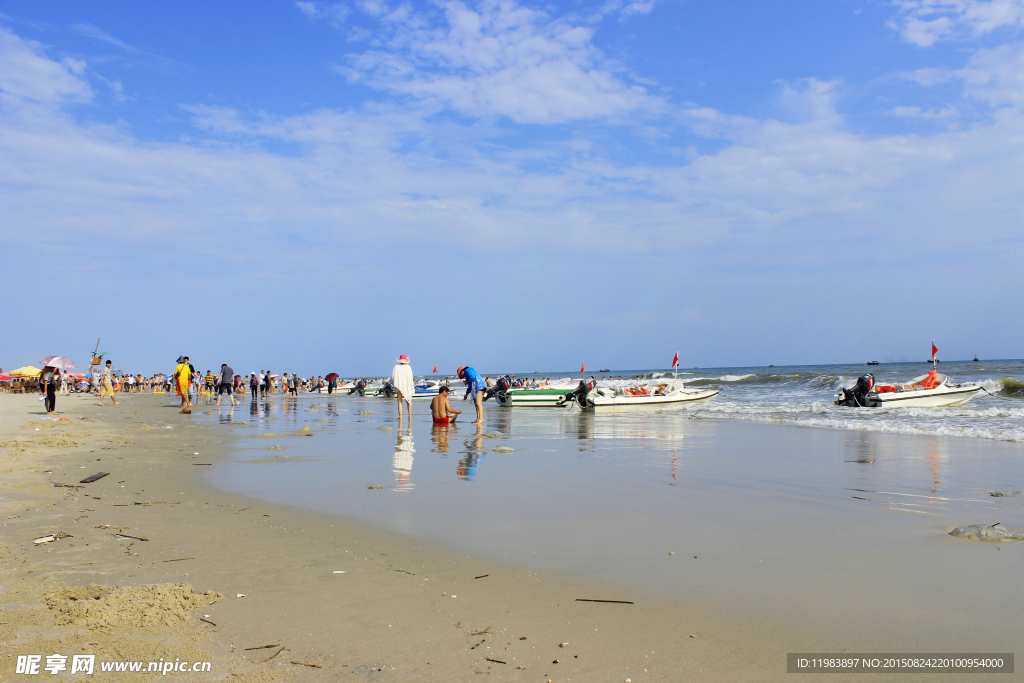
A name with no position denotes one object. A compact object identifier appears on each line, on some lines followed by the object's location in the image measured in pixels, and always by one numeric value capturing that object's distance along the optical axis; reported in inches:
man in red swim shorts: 533.6
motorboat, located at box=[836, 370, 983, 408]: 861.8
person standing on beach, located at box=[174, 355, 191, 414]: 752.3
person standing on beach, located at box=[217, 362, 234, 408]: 969.5
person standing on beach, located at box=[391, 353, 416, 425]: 562.6
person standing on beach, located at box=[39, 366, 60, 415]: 670.5
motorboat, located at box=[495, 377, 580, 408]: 974.8
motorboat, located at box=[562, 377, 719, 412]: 900.0
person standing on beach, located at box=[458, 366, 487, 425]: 713.6
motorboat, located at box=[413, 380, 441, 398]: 1578.5
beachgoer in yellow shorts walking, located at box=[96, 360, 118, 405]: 976.4
